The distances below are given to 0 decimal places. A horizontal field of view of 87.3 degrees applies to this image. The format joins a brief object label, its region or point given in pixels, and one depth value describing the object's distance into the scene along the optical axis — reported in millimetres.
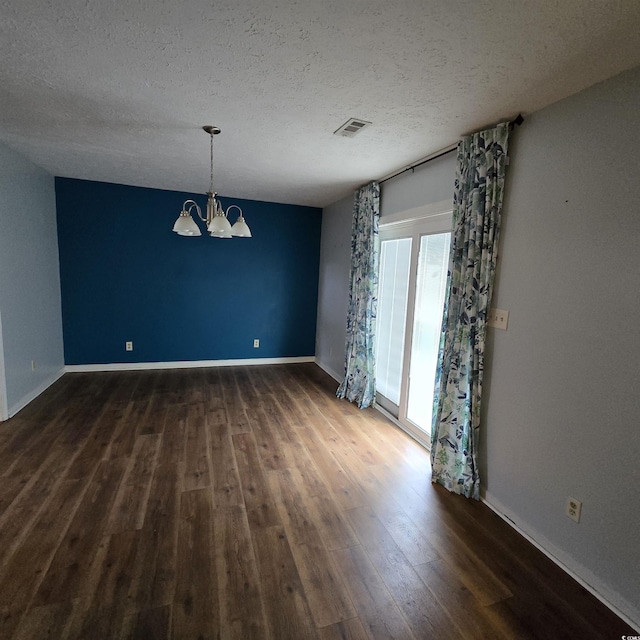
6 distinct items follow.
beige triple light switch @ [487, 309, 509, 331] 2127
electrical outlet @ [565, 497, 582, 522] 1713
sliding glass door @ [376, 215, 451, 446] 2891
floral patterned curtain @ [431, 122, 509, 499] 2154
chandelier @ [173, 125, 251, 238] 2434
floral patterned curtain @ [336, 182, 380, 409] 3658
